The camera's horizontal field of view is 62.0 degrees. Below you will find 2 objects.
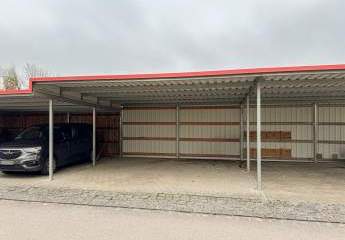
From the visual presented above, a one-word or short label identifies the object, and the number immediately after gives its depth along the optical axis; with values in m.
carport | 7.50
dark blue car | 8.42
